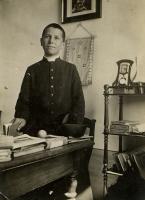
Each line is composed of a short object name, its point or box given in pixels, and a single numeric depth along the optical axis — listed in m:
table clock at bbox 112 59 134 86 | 2.67
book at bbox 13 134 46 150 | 1.73
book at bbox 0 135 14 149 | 1.63
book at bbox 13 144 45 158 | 1.72
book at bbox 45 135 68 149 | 1.97
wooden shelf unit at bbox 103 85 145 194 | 2.59
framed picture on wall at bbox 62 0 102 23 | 3.04
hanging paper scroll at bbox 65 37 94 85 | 3.08
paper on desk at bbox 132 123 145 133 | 2.51
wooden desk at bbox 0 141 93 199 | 1.60
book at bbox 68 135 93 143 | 2.19
